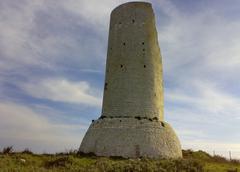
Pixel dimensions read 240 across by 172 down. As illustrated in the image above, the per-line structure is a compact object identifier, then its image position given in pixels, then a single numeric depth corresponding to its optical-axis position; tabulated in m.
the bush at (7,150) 12.06
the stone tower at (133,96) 11.83
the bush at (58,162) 9.73
